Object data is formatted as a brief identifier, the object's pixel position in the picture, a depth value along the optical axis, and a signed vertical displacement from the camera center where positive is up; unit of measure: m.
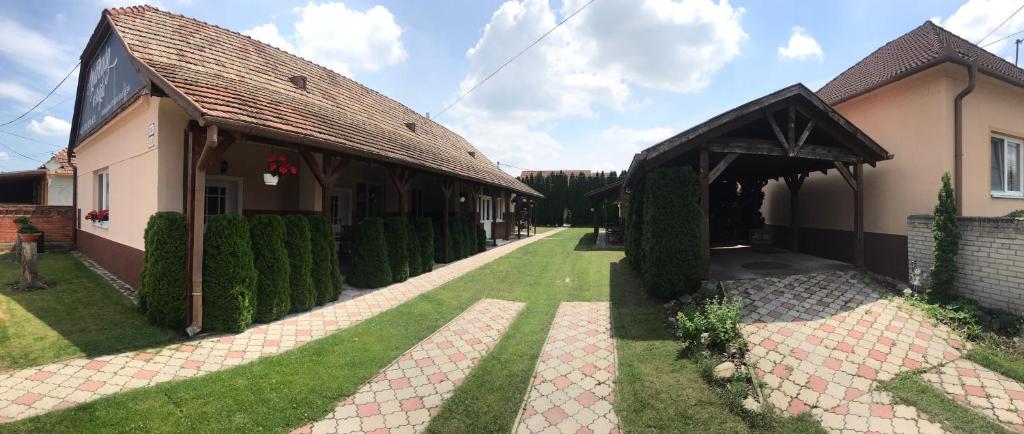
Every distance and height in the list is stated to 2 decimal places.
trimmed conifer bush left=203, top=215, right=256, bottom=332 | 5.25 -0.79
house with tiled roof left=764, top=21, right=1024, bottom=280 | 6.82 +1.66
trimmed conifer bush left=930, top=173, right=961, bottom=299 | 6.01 -0.45
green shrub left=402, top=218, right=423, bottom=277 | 9.58 -0.78
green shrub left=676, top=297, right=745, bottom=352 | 4.63 -1.39
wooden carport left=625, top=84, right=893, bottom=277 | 6.59 +1.38
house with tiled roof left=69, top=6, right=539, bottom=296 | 5.57 +1.51
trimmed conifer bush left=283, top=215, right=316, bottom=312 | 6.17 -0.67
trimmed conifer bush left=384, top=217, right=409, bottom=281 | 8.83 -0.65
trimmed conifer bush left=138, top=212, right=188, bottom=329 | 5.16 -0.71
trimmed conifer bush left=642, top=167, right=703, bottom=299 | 6.51 -0.26
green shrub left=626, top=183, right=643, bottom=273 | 9.44 -0.30
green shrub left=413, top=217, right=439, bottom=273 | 10.07 -0.59
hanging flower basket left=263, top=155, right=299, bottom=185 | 6.30 +0.84
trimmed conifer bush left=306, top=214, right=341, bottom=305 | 6.66 -0.69
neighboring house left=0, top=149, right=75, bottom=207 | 15.83 +1.77
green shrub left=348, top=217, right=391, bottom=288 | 8.16 -0.81
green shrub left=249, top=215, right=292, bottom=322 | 5.69 -0.71
